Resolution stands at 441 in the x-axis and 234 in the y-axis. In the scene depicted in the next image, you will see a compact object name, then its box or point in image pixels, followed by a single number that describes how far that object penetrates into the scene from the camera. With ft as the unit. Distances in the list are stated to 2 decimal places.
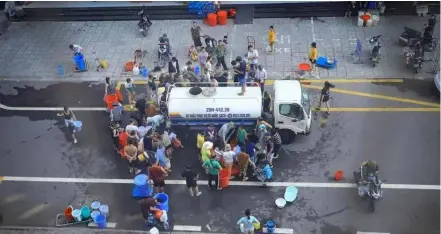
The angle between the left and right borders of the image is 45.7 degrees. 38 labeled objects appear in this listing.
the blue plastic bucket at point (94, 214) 55.62
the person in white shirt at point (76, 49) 77.00
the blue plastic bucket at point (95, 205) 56.70
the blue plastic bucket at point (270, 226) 53.42
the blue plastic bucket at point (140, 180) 57.26
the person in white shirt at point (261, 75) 67.41
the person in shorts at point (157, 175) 55.14
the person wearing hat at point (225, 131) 60.34
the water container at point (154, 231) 53.46
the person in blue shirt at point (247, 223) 51.21
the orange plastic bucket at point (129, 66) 78.64
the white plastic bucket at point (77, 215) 55.83
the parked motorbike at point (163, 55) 77.97
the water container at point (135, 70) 77.46
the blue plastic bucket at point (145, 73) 77.30
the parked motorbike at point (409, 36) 78.54
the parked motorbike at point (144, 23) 85.97
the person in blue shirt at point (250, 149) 58.57
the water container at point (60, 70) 78.74
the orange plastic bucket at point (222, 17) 86.67
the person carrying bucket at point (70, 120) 64.23
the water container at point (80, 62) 77.76
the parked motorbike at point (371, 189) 55.72
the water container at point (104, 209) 55.73
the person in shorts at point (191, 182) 54.90
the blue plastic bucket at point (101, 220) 55.42
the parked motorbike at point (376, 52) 74.79
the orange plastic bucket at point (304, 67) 76.23
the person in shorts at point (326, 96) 65.07
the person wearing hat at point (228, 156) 56.13
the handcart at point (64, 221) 56.49
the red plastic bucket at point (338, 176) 59.16
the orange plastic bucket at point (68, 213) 56.34
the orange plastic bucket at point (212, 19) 86.63
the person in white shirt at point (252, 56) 70.64
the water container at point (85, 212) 56.13
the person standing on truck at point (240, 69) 67.72
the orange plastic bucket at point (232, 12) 88.30
